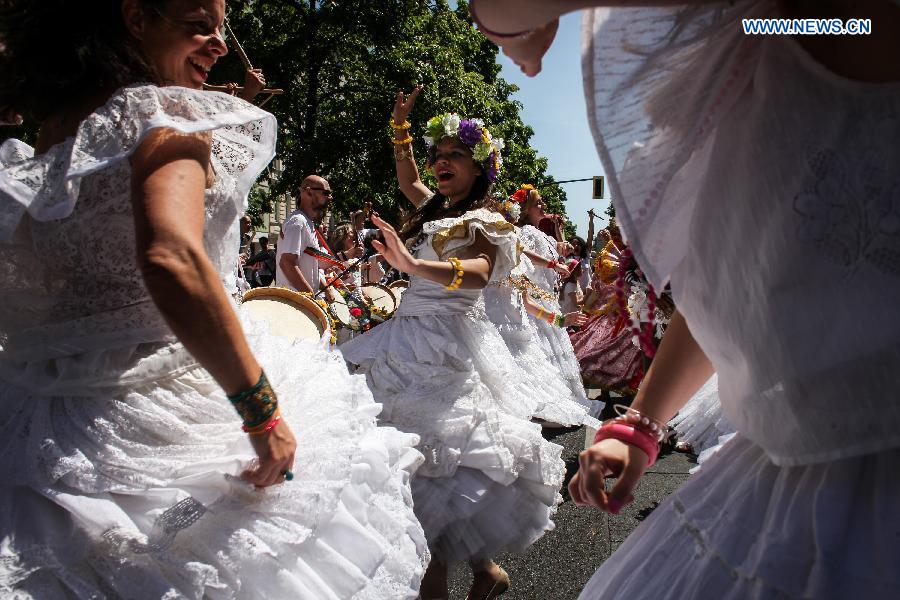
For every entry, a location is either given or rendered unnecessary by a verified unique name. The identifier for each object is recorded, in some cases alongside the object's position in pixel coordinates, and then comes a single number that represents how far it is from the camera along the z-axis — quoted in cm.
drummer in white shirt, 625
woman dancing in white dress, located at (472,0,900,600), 96
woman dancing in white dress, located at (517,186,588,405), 708
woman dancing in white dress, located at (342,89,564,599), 304
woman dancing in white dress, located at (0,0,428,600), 133
